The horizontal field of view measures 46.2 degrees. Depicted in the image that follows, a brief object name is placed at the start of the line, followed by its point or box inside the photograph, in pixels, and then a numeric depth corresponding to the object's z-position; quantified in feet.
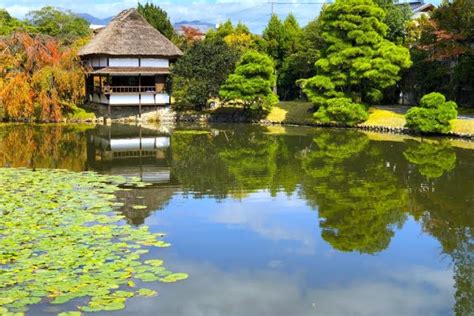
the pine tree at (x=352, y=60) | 89.30
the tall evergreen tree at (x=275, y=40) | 125.70
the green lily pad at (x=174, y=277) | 25.34
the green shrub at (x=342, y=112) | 89.04
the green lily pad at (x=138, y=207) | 38.51
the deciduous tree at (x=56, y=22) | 170.57
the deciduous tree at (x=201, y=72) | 101.19
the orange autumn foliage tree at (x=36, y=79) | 94.17
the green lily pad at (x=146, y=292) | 23.56
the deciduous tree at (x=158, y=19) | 134.51
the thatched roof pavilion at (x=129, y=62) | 100.17
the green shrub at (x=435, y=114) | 78.18
